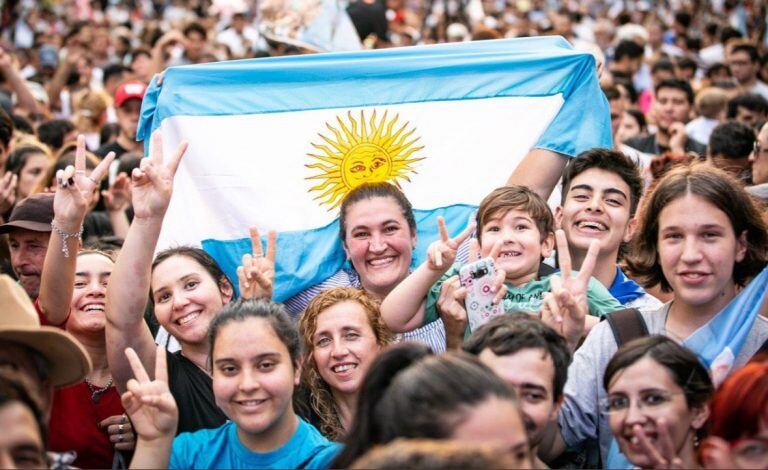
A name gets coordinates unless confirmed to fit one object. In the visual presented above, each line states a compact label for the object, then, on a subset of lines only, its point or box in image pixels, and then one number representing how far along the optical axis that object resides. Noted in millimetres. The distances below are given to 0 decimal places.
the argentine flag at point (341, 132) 5785
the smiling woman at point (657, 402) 3531
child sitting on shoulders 4512
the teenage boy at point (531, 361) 3643
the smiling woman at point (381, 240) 5039
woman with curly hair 4426
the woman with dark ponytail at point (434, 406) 2727
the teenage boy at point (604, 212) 5156
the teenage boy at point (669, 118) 9336
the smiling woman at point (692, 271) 4035
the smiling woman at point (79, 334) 4340
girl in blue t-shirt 3738
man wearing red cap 8680
